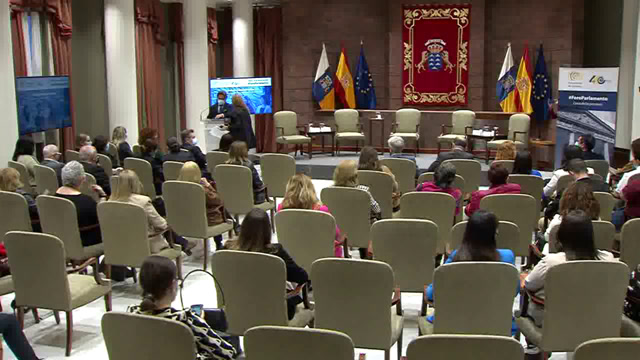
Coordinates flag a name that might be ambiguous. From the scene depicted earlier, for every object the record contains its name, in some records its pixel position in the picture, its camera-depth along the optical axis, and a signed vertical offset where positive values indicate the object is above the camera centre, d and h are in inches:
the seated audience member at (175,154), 333.4 -33.4
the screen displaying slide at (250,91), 530.6 -8.7
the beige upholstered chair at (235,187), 292.4 -42.4
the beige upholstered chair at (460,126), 505.0 -33.2
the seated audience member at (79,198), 228.2 -35.6
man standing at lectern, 505.5 -19.1
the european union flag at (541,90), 526.0 -9.8
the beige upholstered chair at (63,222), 217.6 -41.7
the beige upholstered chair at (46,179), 290.2 -38.6
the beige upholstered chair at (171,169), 314.0 -37.7
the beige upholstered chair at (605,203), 241.4 -40.8
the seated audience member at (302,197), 206.8 -32.8
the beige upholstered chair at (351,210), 235.0 -42.0
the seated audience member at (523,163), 281.1 -32.5
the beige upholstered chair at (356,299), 146.7 -44.2
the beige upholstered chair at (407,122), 523.2 -31.3
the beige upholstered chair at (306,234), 195.3 -41.0
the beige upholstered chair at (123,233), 215.8 -44.7
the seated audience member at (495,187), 239.6 -35.9
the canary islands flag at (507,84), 534.6 -5.4
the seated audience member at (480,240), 154.1 -33.8
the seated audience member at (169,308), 127.2 -39.2
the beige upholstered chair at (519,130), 482.6 -34.8
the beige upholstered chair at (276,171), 325.4 -40.4
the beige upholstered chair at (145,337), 118.3 -41.3
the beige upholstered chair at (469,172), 311.9 -39.5
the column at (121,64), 452.1 +9.4
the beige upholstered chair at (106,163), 335.4 -37.1
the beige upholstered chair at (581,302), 143.2 -44.0
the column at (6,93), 356.2 -6.1
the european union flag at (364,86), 579.2 -6.6
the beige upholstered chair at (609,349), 103.7 -37.9
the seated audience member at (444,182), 241.6 -34.1
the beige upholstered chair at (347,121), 534.3 -30.8
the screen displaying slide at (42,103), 380.8 -12.1
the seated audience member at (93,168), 298.2 -34.8
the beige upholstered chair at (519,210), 229.3 -41.0
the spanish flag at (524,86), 525.0 -6.8
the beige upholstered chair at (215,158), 352.8 -37.4
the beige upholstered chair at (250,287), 155.6 -44.2
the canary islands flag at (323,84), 578.2 -4.7
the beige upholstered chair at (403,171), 321.4 -40.3
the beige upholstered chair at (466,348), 104.1 -37.7
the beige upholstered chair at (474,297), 144.9 -43.1
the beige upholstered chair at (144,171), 321.4 -39.3
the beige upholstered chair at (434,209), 230.4 -40.8
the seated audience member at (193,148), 348.2 -32.3
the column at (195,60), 542.0 +13.3
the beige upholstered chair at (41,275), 178.5 -47.0
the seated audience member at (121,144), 365.1 -31.8
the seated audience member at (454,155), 323.6 -34.2
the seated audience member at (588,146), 340.5 -31.8
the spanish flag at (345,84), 577.0 -4.8
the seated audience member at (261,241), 163.9 -35.6
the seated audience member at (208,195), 265.0 -41.3
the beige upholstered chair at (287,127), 517.3 -34.5
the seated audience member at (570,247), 153.1 -35.1
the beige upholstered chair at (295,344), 107.0 -38.3
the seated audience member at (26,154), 315.6 -32.1
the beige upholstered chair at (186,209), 253.4 -44.2
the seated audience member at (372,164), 281.0 -32.2
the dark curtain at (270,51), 592.7 +21.4
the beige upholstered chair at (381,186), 269.9 -39.2
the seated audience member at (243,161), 300.8 -33.1
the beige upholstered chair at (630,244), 188.9 -42.6
